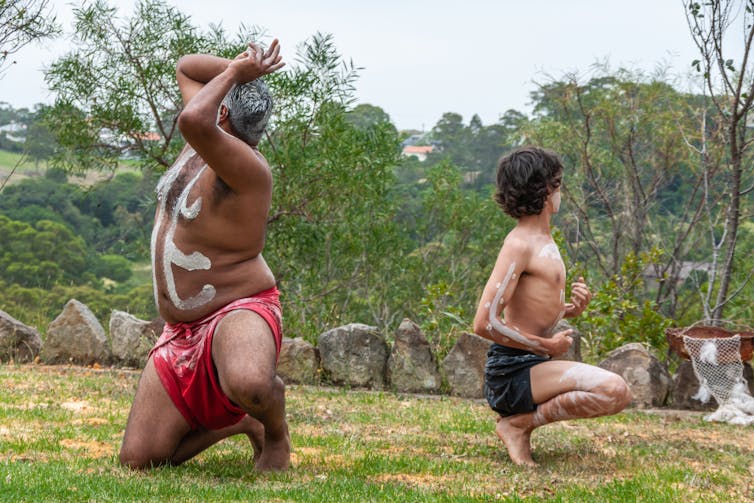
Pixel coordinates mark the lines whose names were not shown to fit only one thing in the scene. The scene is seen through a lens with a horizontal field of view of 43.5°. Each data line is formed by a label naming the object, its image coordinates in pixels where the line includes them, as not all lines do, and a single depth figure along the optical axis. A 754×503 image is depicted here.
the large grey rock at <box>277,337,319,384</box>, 8.38
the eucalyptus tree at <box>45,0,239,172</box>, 9.38
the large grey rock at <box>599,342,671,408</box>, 7.77
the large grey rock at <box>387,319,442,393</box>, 8.26
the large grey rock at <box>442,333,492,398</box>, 8.04
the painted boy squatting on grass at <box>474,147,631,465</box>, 4.80
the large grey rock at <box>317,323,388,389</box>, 8.36
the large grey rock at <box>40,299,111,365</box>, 9.10
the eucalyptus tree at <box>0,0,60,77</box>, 8.04
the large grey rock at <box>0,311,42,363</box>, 9.18
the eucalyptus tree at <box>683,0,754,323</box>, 8.15
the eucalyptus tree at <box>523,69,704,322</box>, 12.34
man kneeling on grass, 4.28
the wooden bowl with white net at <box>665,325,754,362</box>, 7.36
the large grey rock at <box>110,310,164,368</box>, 8.94
